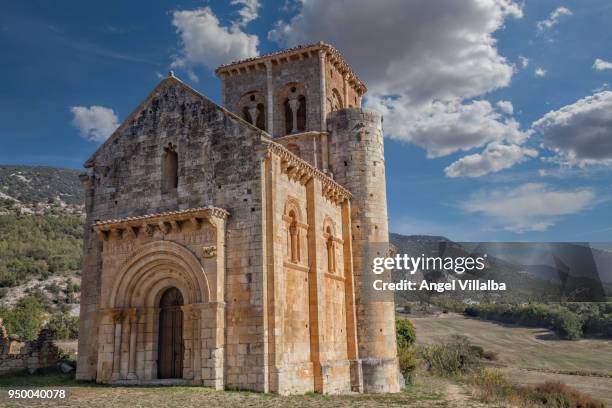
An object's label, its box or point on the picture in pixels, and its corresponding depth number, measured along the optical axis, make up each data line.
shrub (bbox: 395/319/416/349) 33.25
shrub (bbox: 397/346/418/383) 27.94
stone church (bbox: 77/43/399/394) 15.35
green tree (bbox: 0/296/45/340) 38.12
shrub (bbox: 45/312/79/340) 36.50
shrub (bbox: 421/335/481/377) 35.67
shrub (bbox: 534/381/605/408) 24.48
